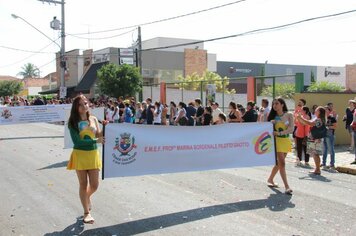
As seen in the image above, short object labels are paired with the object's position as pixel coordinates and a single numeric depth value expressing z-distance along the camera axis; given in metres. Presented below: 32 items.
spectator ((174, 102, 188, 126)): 16.20
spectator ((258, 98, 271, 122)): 12.65
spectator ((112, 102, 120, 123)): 19.60
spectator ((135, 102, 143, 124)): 19.75
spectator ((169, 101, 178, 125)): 19.02
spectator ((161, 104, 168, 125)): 18.31
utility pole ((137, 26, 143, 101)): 30.98
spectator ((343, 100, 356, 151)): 13.66
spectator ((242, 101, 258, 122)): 13.01
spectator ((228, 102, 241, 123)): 12.63
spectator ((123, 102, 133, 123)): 18.52
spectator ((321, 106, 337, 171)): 10.66
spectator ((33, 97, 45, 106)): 24.41
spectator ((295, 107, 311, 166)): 11.53
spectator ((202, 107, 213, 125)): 13.52
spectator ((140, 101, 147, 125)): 18.66
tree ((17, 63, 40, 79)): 133.50
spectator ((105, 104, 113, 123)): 19.60
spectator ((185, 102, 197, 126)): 16.95
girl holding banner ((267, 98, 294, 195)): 7.72
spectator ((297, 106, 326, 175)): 9.82
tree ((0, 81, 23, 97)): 79.62
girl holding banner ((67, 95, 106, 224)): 5.79
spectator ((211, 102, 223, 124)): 15.17
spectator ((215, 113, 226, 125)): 11.31
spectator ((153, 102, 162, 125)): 17.83
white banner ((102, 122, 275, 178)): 6.58
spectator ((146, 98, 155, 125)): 17.56
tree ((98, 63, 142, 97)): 30.24
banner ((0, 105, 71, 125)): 20.59
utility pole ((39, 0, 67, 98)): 32.03
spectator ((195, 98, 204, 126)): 15.87
